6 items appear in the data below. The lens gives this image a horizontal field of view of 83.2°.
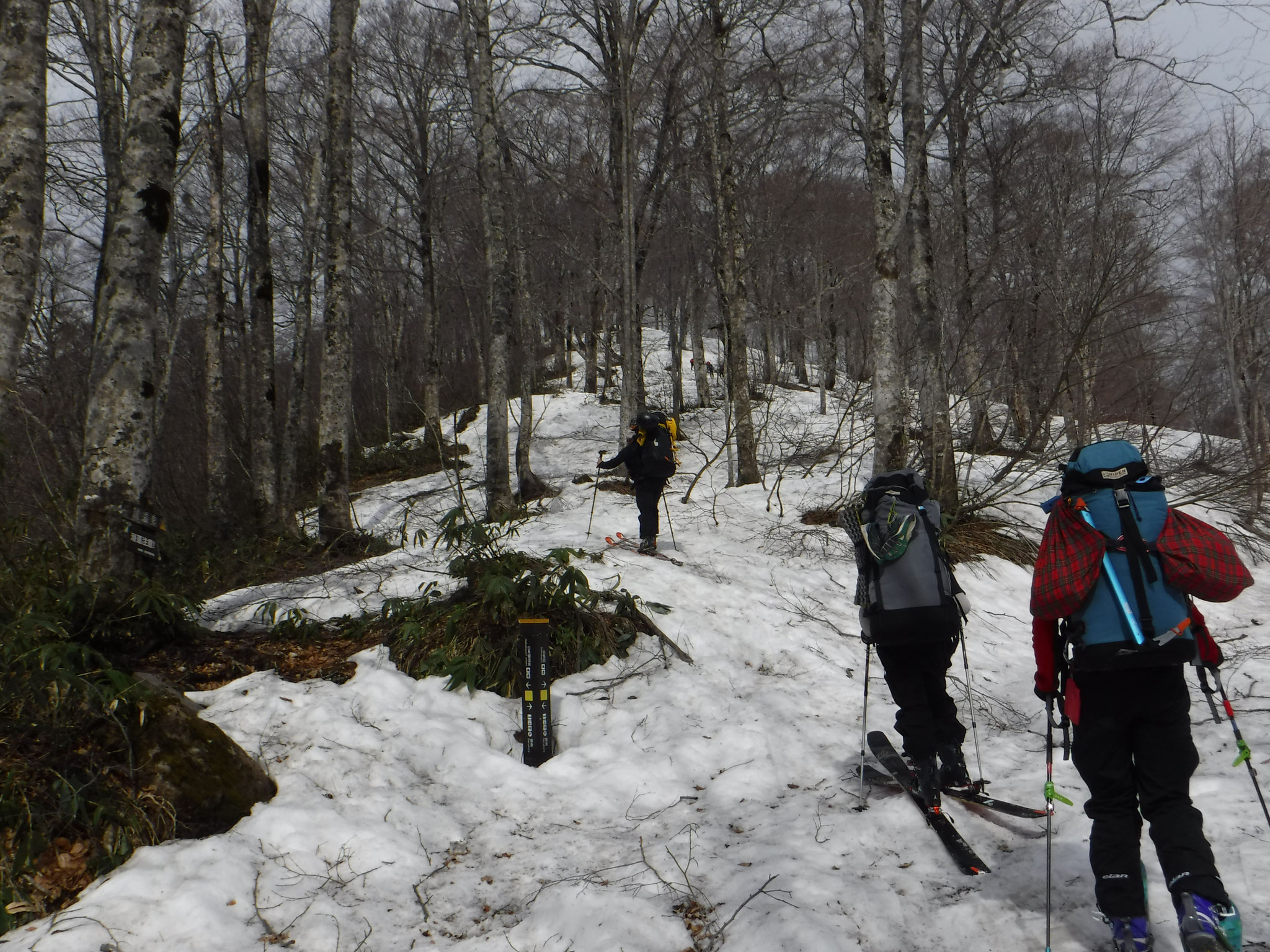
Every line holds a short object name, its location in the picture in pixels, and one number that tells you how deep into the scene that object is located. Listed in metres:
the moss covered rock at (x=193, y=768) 3.50
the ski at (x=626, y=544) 8.09
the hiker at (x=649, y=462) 8.37
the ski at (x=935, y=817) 3.21
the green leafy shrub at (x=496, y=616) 5.33
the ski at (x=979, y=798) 3.52
